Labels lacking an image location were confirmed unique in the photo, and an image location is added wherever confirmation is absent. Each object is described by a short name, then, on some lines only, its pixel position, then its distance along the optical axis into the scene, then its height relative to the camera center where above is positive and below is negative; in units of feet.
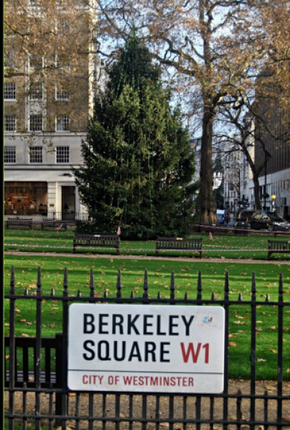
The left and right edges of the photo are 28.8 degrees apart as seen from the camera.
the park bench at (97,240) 77.82 -4.23
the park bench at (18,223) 127.38 -3.04
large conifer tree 104.68 +9.35
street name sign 14.57 -3.52
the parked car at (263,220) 137.08 -2.41
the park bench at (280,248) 74.27 -5.03
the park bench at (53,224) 131.85 -3.33
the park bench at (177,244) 76.84 -4.70
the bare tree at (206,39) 105.29 +34.31
